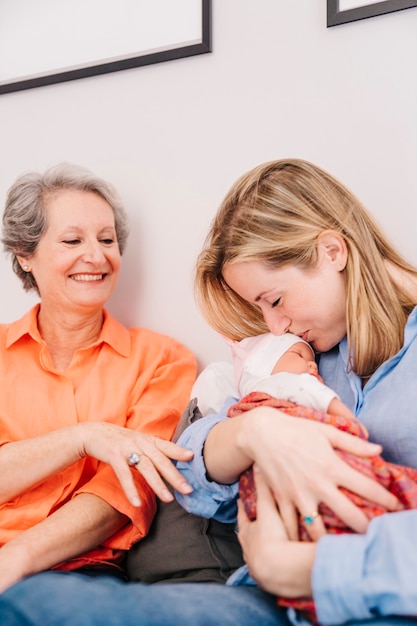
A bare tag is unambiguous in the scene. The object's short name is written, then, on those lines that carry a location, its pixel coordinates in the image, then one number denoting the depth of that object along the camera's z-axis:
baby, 1.16
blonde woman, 0.90
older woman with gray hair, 1.37
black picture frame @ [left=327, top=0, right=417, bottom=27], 1.56
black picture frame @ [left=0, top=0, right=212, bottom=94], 1.80
